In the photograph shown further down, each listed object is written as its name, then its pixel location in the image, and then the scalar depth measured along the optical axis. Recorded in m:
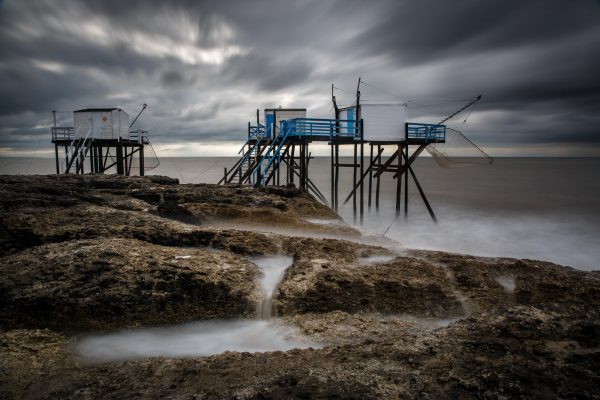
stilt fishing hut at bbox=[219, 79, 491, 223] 18.30
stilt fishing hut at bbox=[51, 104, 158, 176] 25.72
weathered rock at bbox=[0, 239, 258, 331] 5.43
